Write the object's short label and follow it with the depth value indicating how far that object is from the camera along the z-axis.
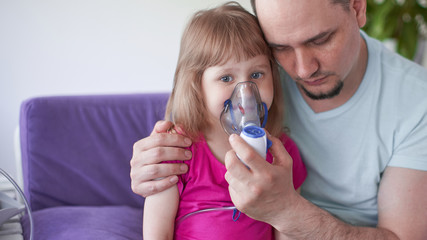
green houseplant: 3.22
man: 1.24
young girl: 1.31
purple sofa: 1.77
